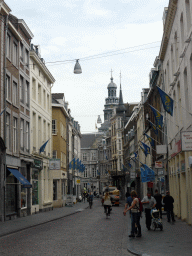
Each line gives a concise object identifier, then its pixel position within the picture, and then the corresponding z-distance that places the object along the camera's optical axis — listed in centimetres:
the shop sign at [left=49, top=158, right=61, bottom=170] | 4106
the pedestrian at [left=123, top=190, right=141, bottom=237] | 1556
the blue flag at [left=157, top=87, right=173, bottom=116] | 1997
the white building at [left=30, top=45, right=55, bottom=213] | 3672
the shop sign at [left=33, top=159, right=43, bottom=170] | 3588
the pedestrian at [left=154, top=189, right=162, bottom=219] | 2264
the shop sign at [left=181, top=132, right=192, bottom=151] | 1501
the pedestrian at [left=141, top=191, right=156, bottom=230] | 1861
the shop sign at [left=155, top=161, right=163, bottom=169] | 3102
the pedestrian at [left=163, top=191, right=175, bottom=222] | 2170
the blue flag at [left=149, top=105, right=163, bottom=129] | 2485
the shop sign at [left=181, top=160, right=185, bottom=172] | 2269
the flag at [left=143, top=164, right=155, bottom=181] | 3409
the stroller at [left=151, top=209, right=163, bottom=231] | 1797
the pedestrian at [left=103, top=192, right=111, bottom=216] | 2884
